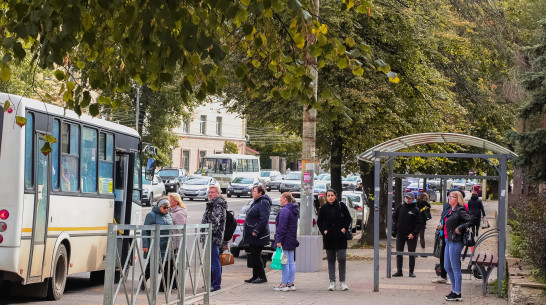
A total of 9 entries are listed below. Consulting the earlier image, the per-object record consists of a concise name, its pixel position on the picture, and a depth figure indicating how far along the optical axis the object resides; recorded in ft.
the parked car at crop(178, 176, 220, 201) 178.09
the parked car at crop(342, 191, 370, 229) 116.16
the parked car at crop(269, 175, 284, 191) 244.89
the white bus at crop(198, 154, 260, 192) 222.07
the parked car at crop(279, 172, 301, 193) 218.75
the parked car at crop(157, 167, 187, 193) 184.96
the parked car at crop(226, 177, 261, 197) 199.00
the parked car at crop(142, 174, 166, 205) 148.25
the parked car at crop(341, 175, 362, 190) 240.53
